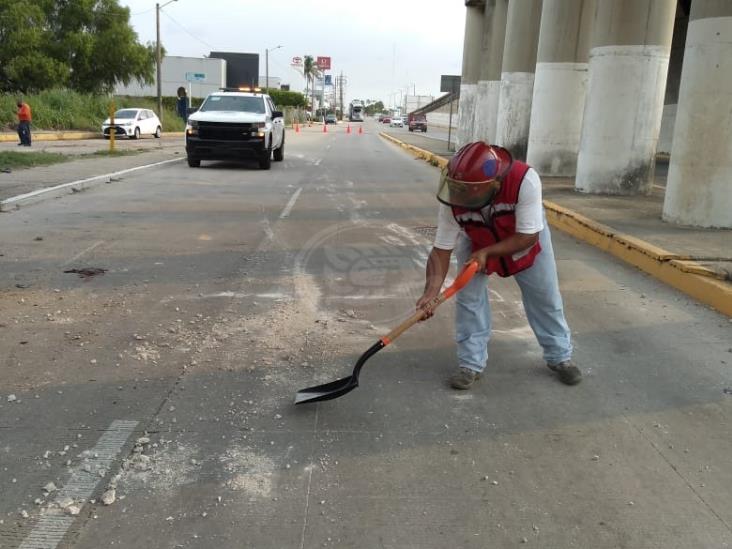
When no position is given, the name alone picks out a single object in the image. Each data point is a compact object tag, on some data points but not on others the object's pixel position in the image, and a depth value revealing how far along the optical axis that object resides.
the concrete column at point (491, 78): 24.66
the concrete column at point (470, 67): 29.11
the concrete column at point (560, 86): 15.91
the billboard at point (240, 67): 94.25
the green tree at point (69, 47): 38.16
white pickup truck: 17.66
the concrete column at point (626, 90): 12.10
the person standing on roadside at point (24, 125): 22.72
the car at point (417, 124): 71.38
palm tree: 141.50
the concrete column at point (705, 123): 8.66
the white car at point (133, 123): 32.60
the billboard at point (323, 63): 159.59
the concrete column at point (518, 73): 19.61
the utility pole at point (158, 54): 40.78
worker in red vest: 3.80
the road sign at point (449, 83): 28.66
